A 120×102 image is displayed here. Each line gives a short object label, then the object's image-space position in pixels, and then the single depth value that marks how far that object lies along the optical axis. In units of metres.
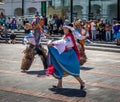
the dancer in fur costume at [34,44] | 12.09
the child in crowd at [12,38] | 24.92
